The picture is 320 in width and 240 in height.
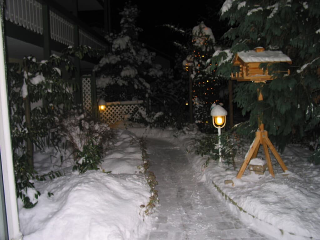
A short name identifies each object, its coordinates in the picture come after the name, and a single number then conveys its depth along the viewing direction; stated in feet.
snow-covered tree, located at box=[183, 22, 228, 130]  32.96
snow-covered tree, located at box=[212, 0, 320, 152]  16.35
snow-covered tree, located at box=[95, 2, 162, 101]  44.34
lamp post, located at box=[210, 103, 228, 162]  20.16
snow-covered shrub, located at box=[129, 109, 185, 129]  36.24
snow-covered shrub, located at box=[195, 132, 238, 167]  19.99
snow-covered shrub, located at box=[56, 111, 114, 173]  20.27
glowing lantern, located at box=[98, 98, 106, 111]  40.08
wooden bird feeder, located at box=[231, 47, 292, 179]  15.37
